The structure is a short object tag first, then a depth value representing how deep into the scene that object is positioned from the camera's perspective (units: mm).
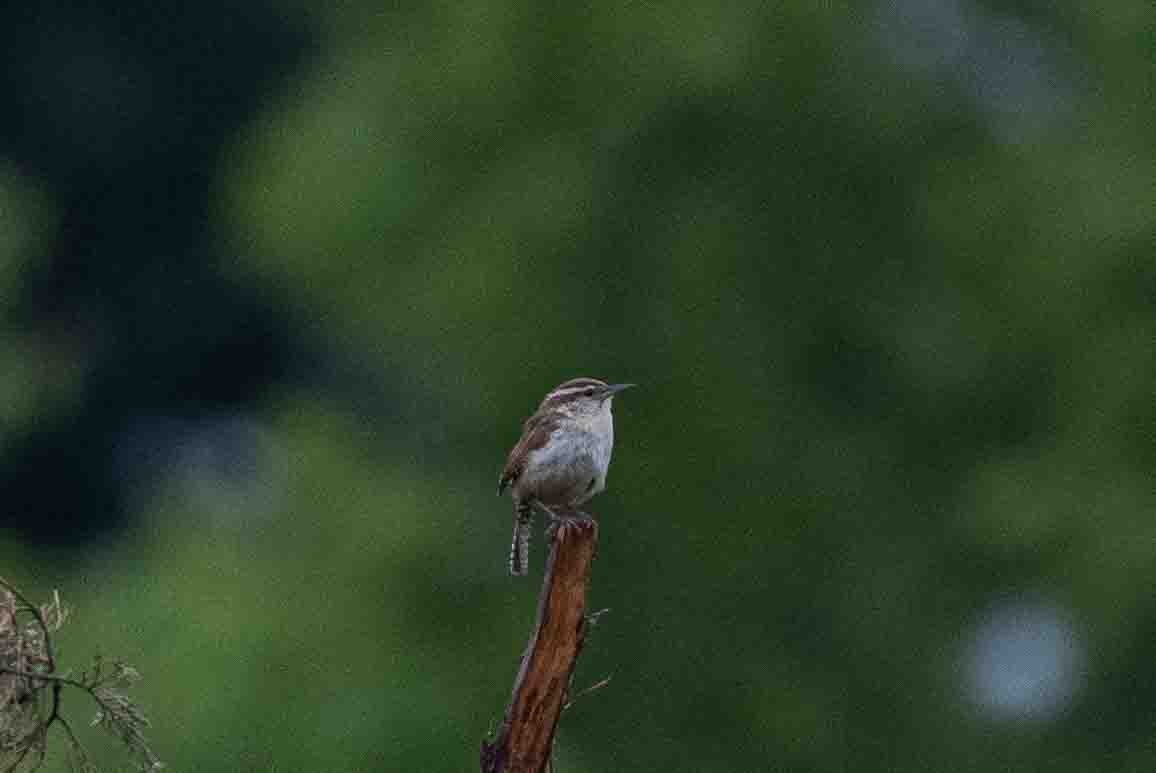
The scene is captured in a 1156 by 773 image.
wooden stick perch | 14992
